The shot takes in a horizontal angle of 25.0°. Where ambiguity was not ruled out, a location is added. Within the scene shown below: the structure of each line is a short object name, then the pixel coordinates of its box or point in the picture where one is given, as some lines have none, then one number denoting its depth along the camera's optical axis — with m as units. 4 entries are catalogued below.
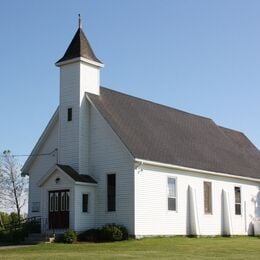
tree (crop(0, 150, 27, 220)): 62.16
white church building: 32.53
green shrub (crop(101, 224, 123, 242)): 30.88
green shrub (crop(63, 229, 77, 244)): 30.59
